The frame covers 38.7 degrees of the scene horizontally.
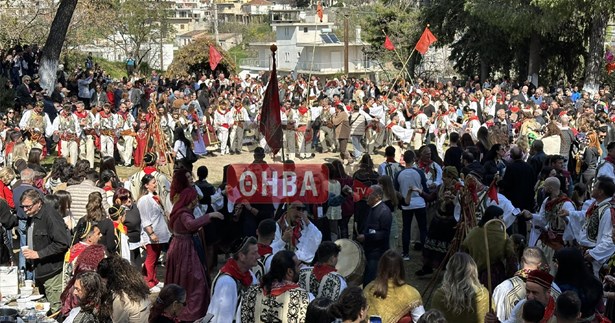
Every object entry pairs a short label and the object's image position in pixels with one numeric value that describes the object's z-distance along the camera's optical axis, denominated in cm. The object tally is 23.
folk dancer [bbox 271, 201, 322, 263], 927
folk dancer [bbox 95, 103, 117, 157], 2016
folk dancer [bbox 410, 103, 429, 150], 2162
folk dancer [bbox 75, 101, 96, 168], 1977
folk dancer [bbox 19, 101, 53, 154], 1867
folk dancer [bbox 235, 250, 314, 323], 669
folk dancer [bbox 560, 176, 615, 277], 880
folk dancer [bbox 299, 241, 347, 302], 717
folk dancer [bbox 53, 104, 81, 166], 1927
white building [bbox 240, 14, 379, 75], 7150
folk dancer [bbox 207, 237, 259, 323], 725
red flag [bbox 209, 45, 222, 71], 3219
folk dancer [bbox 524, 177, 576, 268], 987
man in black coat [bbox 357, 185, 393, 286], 982
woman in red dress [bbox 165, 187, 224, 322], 925
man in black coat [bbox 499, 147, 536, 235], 1261
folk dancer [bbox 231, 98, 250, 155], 2283
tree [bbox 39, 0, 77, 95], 2531
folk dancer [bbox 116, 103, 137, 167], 2045
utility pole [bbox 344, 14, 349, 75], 5342
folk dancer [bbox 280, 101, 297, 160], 2195
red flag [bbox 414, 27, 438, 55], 2817
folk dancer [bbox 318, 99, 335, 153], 2256
